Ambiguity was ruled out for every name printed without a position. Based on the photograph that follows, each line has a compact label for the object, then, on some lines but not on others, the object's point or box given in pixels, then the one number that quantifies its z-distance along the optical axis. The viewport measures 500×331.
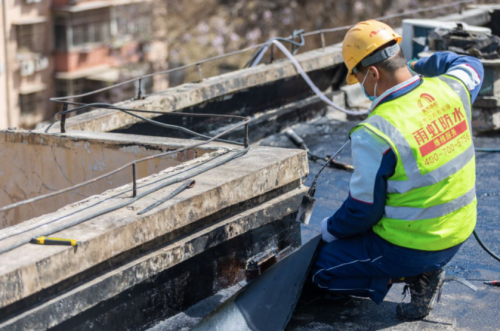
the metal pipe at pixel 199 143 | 3.96
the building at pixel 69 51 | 27.22
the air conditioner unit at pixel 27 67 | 27.55
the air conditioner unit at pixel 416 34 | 8.45
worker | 3.53
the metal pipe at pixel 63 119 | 4.87
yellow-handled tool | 3.00
